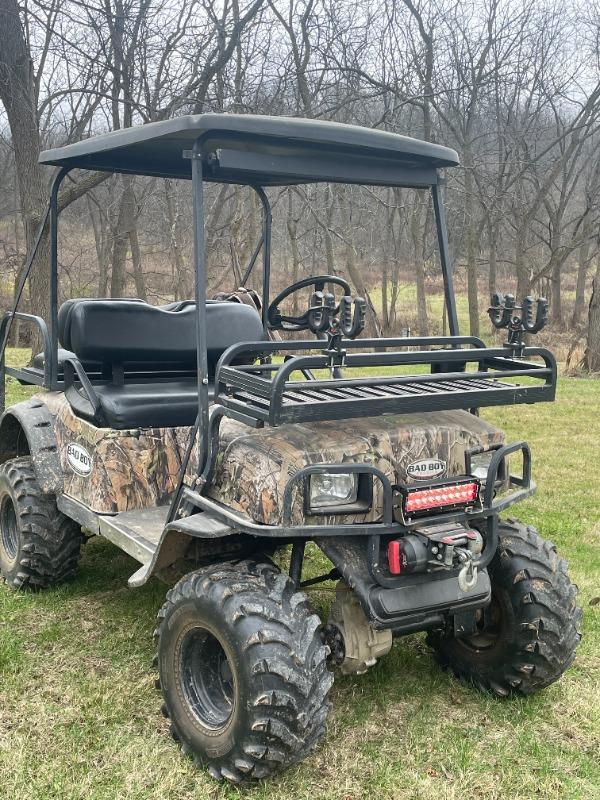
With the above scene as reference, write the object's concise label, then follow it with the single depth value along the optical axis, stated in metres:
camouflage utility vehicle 2.61
